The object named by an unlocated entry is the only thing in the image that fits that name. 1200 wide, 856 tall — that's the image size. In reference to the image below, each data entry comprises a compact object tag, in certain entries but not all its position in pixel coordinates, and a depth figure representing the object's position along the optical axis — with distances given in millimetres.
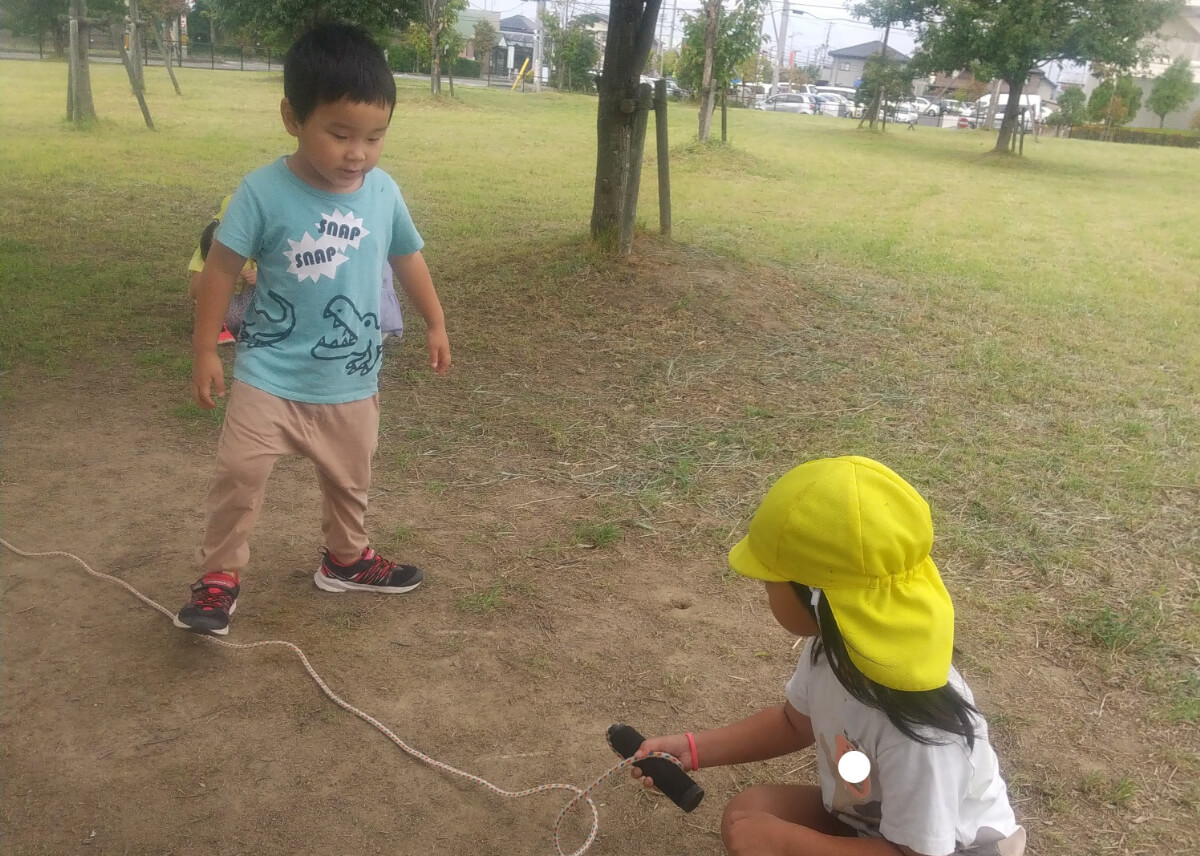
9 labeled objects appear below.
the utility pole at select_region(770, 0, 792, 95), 52481
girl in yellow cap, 1346
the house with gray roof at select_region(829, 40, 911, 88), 71500
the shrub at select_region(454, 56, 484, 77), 37281
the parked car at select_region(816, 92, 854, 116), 37312
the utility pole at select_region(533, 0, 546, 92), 34109
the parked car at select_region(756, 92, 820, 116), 37188
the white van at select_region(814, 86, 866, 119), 44325
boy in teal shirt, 2215
